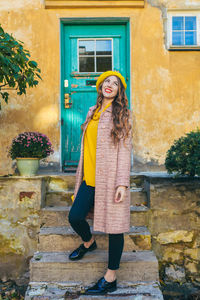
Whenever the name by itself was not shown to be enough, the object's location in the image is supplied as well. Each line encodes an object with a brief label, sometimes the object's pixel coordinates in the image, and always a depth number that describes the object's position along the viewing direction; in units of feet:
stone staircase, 8.35
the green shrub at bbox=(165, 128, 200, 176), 10.31
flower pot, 12.00
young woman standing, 7.88
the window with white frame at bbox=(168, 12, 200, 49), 16.28
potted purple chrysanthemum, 11.94
